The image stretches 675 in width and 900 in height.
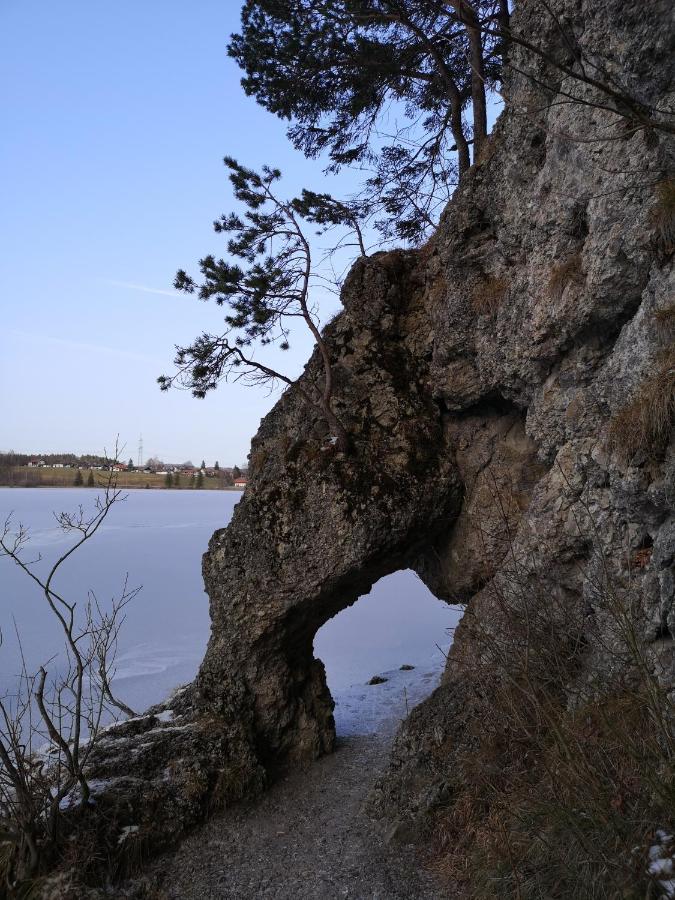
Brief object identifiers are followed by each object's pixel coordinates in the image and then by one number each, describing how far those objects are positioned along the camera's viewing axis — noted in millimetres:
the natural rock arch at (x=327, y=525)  7309
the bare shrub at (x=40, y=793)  5012
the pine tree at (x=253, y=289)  7656
